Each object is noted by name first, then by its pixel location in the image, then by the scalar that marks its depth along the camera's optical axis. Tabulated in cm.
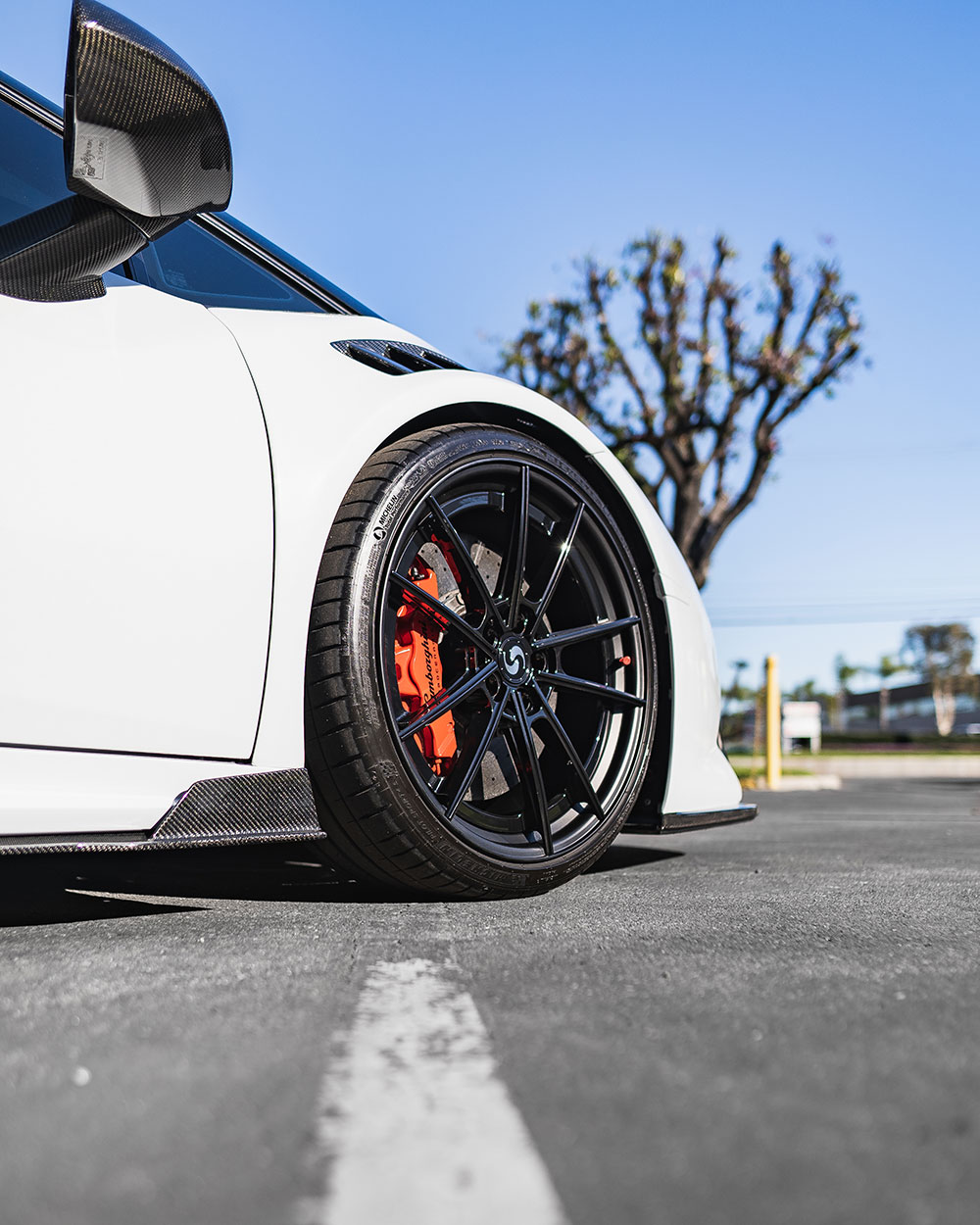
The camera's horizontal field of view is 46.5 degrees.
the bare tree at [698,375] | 1739
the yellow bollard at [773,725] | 1067
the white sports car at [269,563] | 169
